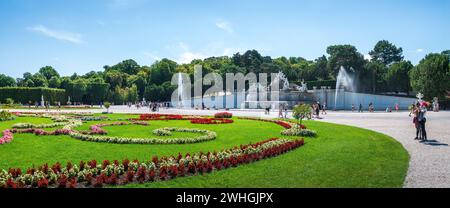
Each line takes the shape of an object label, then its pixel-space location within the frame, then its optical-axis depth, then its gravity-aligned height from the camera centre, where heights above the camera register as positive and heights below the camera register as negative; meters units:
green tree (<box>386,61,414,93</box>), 69.69 +3.96
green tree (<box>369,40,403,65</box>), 87.50 +10.43
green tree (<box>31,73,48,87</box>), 82.35 +3.32
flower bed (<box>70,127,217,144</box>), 12.33 -1.41
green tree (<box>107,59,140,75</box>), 110.75 +8.89
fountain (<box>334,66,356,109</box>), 70.68 +3.21
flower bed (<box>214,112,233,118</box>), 26.74 -1.26
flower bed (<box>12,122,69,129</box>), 16.72 -1.29
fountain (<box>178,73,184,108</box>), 64.12 +1.43
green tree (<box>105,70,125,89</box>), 88.69 +4.28
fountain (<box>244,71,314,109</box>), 51.74 +0.18
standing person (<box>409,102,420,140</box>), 13.52 -0.84
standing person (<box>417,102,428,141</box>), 13.20 -0.74
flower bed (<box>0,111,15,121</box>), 21.36 -1.06
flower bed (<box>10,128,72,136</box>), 14.37 -1.33
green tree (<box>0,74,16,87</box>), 85.50 +3.70
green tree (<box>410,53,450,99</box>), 49.47 +2.58
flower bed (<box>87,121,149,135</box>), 14.54 -1.31
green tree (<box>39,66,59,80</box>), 102.68 +6.88
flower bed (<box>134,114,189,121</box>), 24.24 -1.32
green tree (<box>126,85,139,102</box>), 75.62 +0.44
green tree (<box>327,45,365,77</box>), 72.19 +7.38
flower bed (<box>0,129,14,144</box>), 11.82 -1.31
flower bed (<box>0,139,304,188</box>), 6.84 -1.47
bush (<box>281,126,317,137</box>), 14.74 -1.38
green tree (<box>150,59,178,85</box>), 86.38 +5.33
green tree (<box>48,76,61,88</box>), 81.88 +3.11
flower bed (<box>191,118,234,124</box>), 21.11 -1.37
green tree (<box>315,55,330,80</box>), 81.69 +5.91
